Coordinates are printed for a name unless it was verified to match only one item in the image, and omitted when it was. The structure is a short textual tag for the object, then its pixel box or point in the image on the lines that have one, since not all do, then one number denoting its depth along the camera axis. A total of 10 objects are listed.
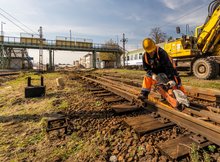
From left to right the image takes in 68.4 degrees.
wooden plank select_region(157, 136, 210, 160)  2.10
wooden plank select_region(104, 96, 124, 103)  4.89
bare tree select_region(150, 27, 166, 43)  58.72
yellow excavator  10.38
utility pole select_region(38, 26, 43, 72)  36.75
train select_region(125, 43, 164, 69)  41.78
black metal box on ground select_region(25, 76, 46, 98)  6.03
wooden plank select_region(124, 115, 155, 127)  3.13
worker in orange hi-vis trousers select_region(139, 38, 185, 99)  3.69
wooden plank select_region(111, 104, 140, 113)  3.91
